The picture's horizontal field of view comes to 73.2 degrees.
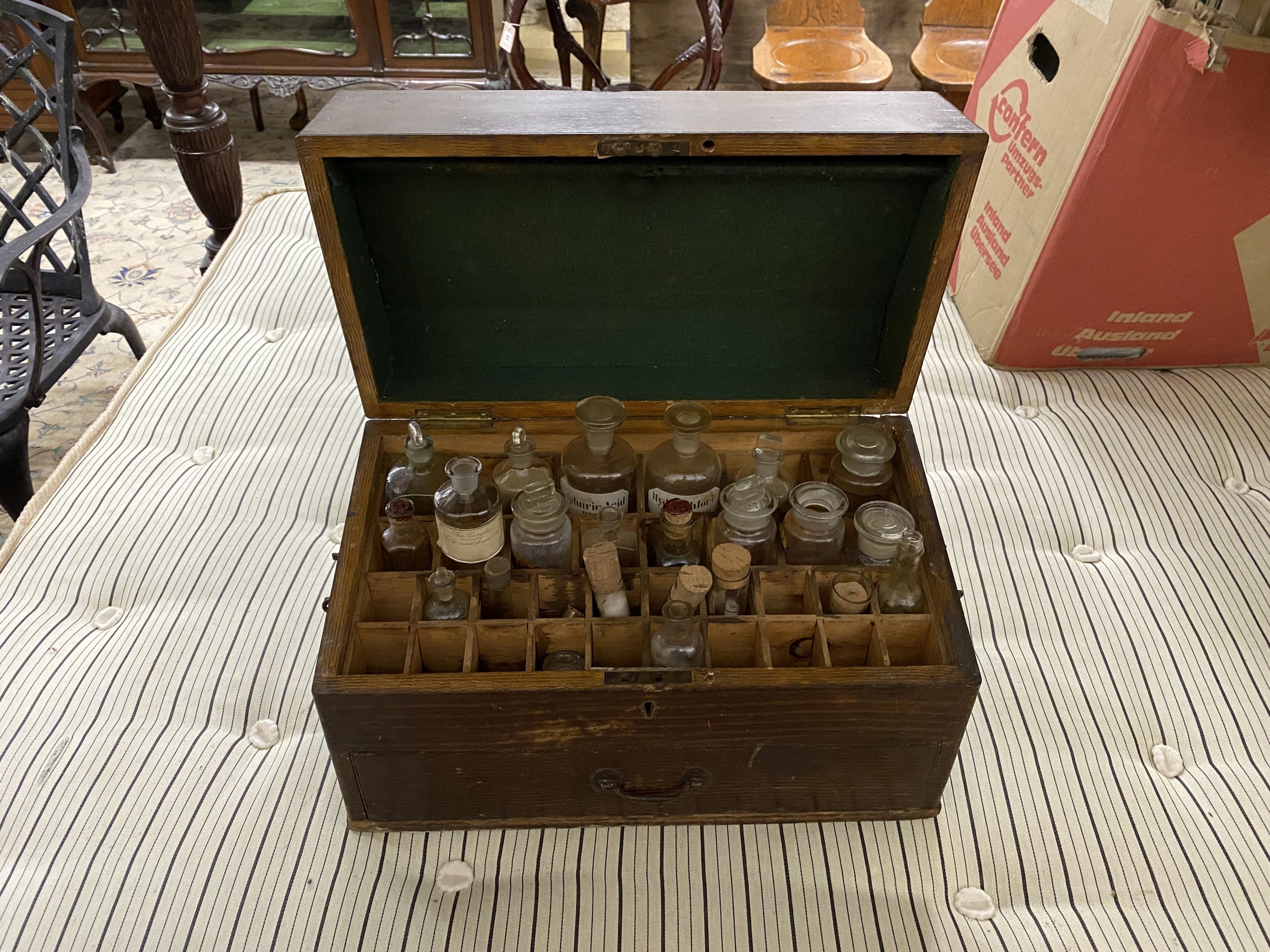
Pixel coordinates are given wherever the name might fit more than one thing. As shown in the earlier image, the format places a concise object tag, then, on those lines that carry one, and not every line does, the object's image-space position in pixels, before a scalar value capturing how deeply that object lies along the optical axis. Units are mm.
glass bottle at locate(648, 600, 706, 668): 790
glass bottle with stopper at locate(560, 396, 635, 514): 951
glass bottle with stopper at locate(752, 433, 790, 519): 912
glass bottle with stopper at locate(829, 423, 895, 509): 968
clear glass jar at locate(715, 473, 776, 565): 888
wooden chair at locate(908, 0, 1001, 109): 2570
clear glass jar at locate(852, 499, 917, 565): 888
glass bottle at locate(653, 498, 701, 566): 838
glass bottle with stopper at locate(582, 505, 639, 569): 938
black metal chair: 1362
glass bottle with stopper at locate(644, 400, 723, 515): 969
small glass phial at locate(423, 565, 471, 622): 845
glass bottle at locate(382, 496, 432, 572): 913
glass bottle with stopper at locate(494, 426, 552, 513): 929
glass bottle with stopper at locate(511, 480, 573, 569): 875
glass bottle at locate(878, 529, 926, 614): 839
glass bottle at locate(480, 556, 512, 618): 860
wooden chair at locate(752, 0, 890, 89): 2566
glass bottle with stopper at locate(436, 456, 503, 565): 863
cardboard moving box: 1155
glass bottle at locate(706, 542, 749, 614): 825
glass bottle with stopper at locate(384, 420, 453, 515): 972
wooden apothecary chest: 785
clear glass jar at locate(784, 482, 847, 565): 925
